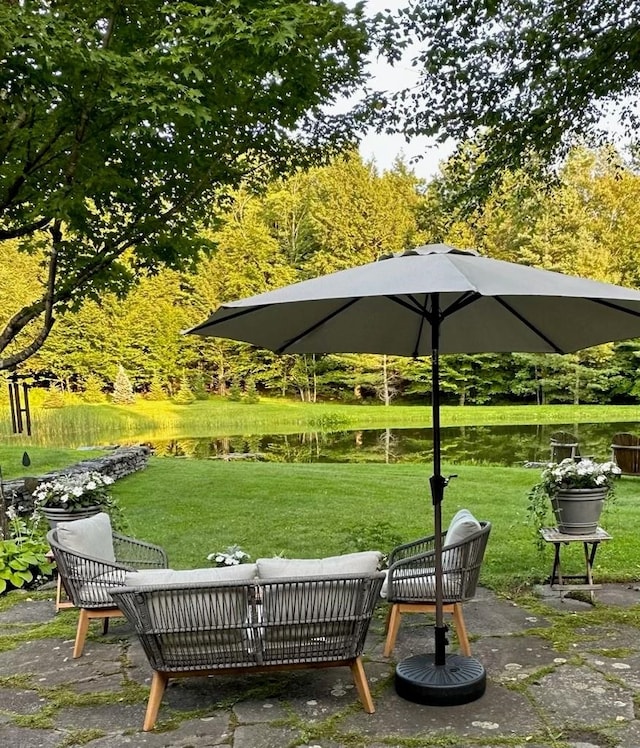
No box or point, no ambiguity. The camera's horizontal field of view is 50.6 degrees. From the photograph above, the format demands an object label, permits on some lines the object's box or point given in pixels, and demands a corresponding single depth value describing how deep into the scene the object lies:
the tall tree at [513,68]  6.27
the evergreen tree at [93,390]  25.20
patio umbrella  2.37
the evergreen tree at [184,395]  26.16
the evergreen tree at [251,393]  26.64
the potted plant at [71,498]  4.78
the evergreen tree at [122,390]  25.47
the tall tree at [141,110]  4.30
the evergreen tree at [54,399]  24.19
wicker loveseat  2.64
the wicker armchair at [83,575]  3.45
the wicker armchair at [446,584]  3.26
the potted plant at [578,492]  4.08
